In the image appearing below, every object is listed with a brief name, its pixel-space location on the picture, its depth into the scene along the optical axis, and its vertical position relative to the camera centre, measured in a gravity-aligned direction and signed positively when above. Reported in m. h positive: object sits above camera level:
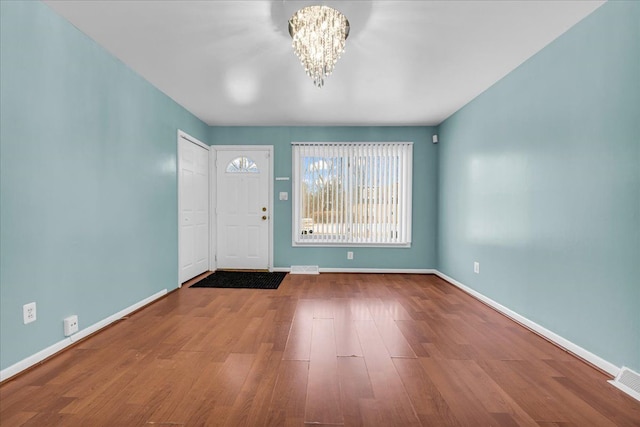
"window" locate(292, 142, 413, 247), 4.95 +0.29
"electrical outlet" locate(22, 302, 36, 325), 1.89 -0.69
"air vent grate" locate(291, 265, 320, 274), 4.88 -1.03
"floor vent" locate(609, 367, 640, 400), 1.68 -1.03
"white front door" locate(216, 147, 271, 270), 5.01 +0.05
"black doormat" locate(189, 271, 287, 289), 4.07 -1.08
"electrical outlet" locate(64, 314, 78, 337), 2.20 -0.90
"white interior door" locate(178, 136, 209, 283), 4.08 -0.01
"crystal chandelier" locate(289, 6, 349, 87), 2.07 +1.25
